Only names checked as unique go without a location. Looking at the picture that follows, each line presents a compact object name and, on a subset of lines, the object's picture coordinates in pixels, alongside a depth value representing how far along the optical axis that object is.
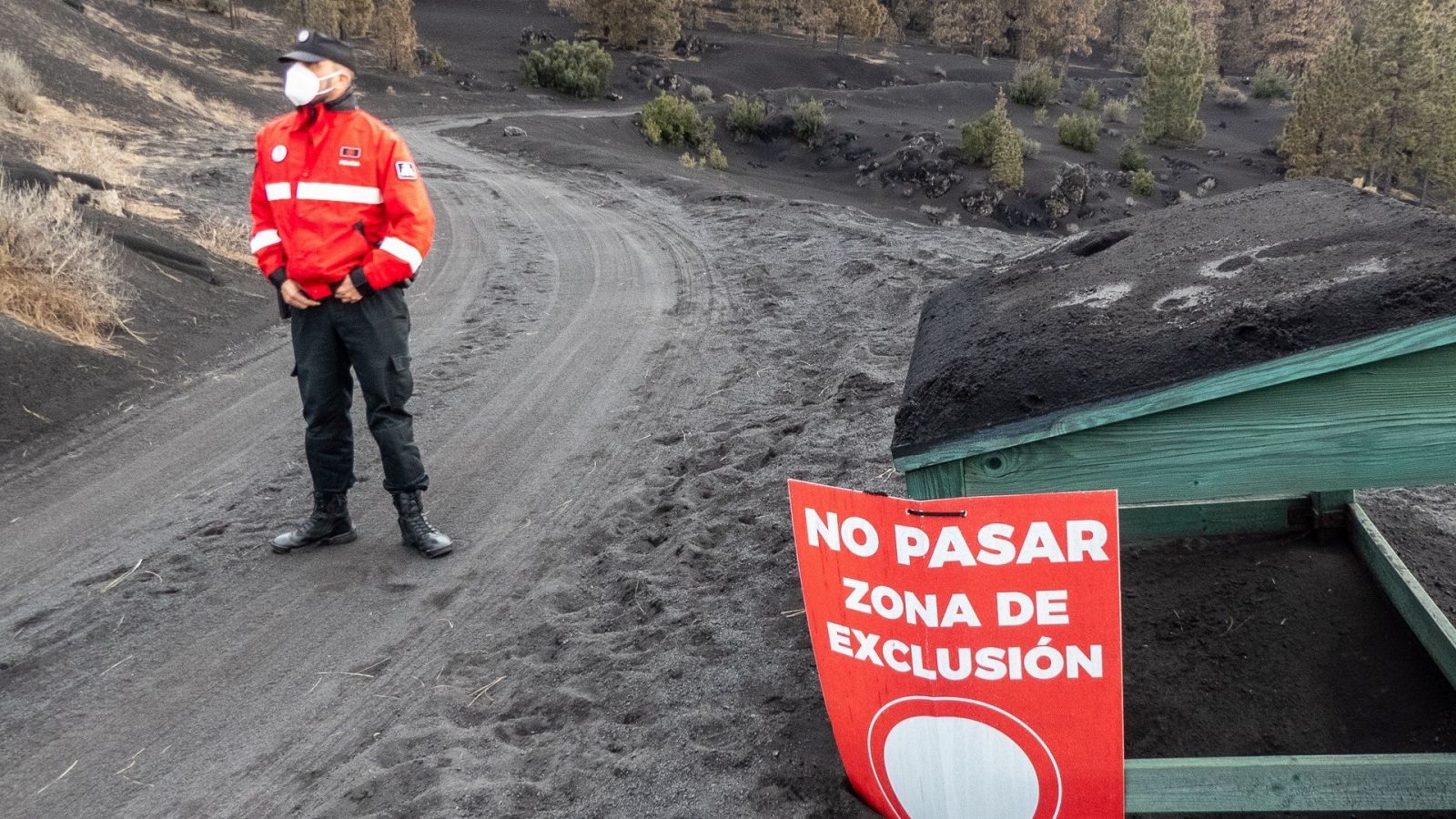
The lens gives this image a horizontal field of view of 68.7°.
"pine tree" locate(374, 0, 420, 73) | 39.03
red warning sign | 2.27
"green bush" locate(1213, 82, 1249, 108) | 46.41
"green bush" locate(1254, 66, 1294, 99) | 49.41
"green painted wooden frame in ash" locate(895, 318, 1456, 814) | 2.30
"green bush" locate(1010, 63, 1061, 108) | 41.09
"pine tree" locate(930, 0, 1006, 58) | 56.44
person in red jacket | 4.34
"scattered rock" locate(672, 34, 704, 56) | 48.75
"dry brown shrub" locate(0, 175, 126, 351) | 7.52
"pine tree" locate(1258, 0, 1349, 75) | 58.59
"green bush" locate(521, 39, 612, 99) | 40.34
